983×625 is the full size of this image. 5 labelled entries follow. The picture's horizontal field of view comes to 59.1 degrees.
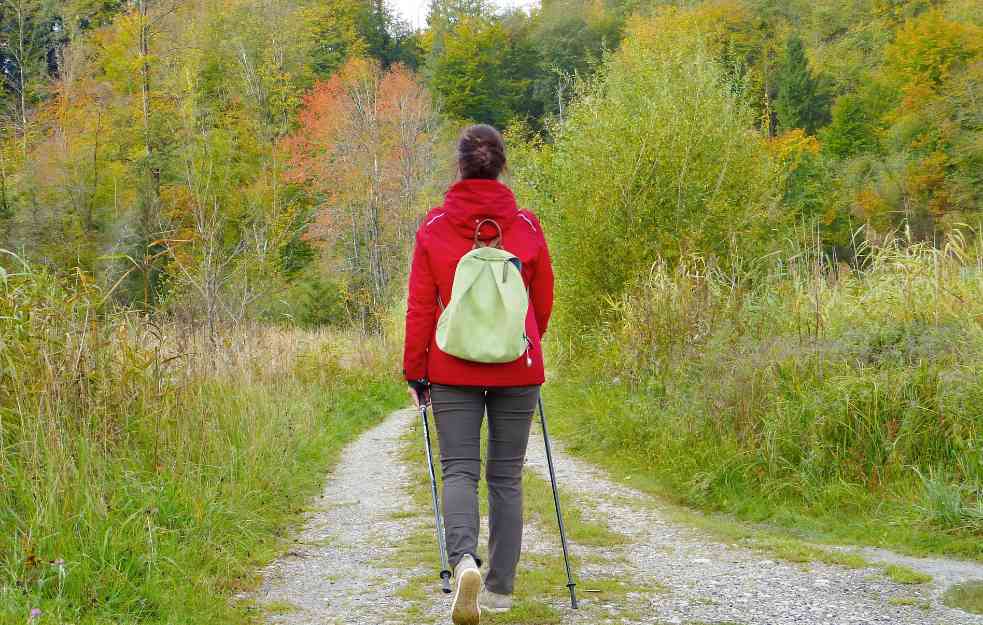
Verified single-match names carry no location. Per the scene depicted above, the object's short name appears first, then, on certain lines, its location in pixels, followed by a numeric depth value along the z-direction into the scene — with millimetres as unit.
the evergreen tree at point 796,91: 49812
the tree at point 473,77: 55719
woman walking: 3824
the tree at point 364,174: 27812
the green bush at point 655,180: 15445
